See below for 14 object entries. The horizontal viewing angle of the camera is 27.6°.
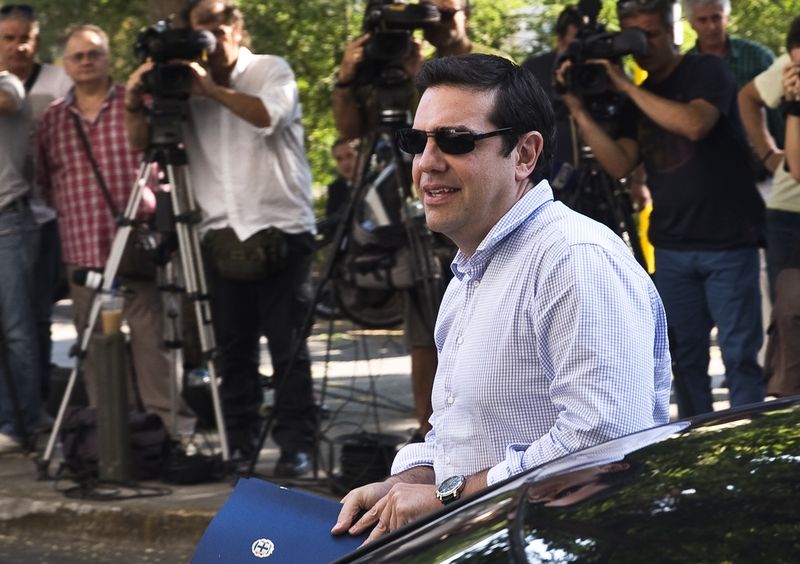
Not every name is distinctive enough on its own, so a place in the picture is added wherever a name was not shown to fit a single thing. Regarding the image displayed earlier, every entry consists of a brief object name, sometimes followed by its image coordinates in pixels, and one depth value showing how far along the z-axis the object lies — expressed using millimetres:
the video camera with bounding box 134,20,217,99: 6598
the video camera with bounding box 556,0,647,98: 6238
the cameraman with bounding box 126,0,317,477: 6941
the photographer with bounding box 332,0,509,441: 6586
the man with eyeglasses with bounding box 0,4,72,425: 8023
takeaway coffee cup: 7082
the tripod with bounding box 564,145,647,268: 6508
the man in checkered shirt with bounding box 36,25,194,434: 7441
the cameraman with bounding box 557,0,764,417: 6363
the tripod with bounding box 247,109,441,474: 6531
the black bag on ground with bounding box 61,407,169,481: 7156
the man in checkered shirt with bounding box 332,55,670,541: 2754
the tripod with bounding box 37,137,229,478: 6938
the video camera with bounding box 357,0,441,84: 6355
